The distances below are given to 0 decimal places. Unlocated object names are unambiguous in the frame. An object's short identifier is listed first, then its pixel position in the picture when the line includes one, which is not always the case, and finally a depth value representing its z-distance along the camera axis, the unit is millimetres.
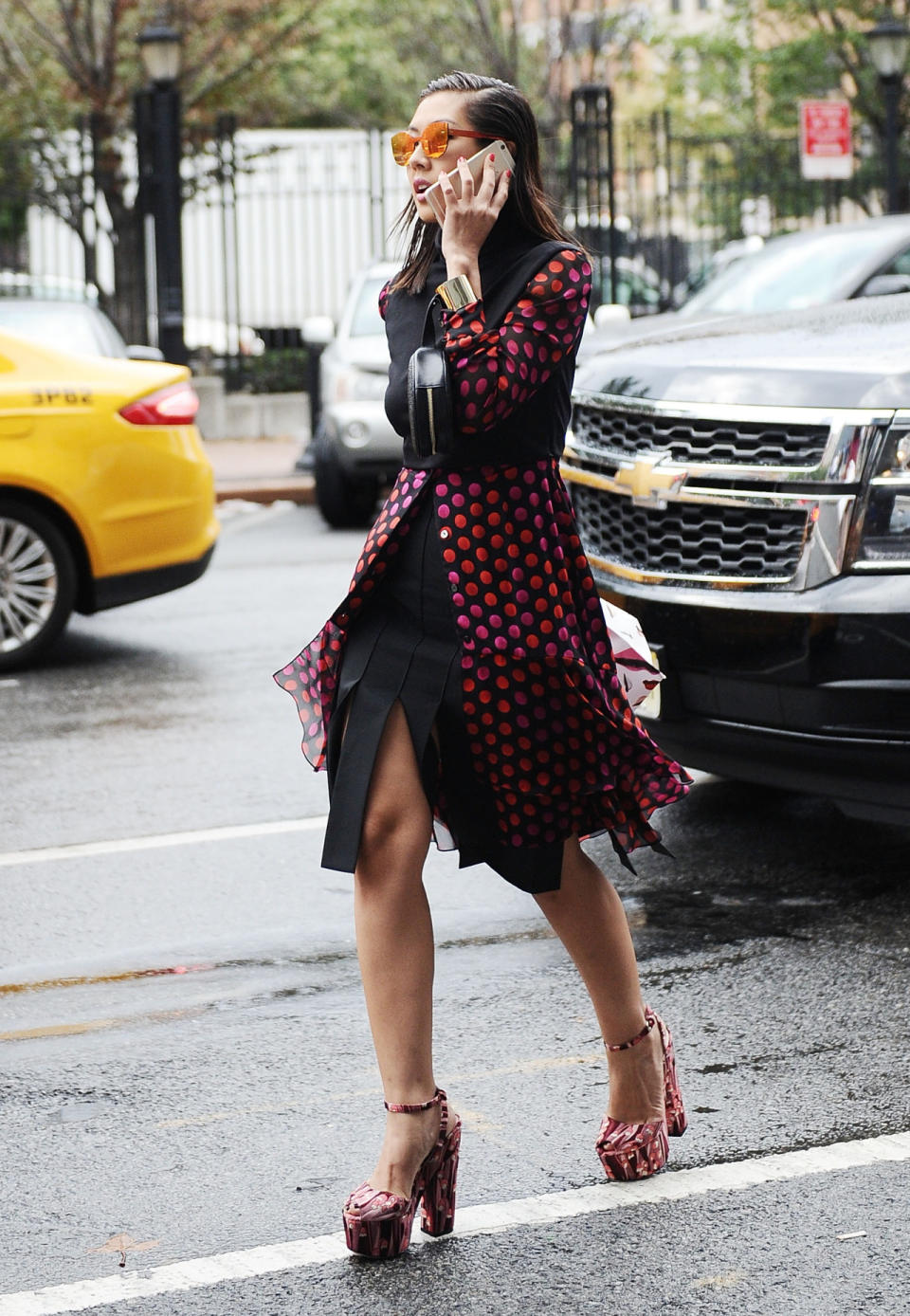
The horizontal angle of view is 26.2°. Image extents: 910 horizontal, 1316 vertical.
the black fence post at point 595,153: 17984
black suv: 4457
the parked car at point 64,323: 11039
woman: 2967
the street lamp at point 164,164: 17422
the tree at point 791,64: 26094
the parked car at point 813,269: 10078
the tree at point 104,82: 21141
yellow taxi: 7918
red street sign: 18109
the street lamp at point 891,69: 19297
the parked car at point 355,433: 13078
